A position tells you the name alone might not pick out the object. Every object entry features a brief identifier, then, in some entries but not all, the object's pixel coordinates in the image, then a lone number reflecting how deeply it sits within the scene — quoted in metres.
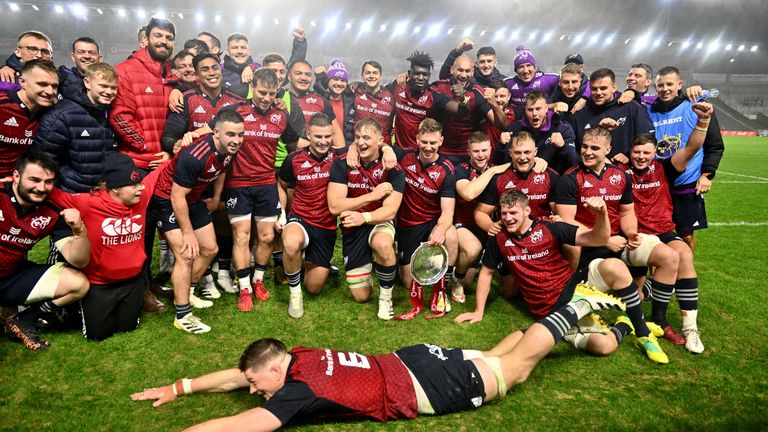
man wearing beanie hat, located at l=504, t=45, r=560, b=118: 6.71
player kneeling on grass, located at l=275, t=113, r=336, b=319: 5.36
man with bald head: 6.30
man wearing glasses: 5.01
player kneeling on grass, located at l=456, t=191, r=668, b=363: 4.20
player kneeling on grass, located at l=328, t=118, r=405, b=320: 5.11
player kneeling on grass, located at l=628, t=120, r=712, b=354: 4.48
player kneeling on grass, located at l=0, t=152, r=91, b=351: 3.80
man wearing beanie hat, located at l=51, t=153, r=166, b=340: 4.18
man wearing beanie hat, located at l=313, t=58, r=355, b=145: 7.32
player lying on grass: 2.92
